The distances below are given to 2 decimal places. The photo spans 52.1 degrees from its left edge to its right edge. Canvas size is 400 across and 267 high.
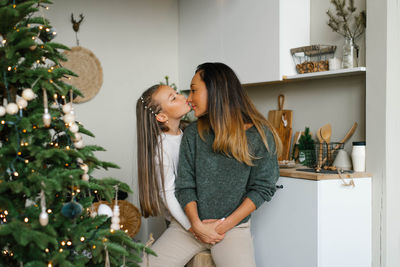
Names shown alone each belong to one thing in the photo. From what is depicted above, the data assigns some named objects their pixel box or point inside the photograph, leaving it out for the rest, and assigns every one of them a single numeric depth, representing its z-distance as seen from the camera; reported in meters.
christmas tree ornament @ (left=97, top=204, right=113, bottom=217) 1.27
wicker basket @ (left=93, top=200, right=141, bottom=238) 2.94
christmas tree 1.08
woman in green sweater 1.76
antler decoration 3.17
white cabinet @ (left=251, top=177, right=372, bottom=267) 1.95
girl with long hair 1.92
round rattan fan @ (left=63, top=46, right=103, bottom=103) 3.18
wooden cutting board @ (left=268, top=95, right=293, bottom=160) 2.68
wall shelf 2.17
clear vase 2.23
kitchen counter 1.95
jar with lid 2.13
